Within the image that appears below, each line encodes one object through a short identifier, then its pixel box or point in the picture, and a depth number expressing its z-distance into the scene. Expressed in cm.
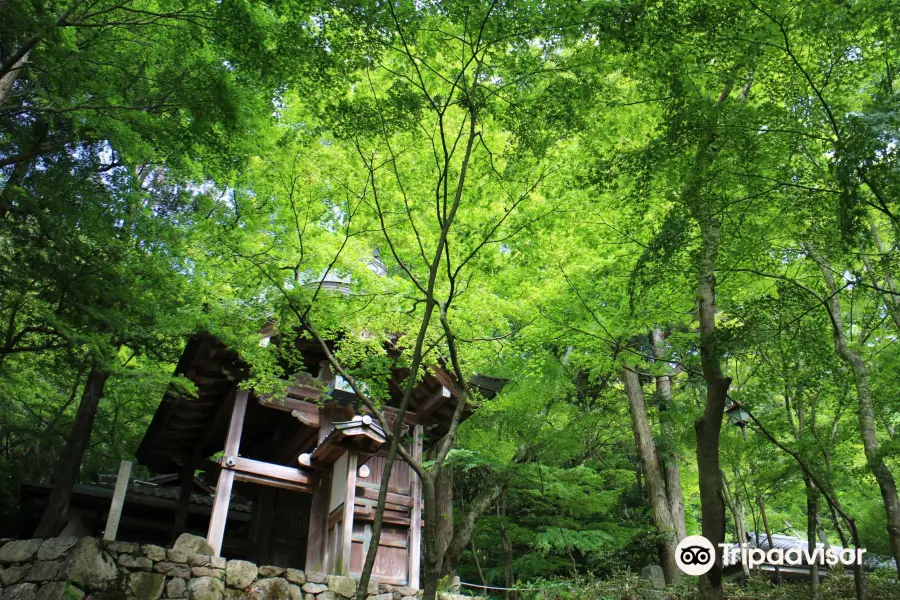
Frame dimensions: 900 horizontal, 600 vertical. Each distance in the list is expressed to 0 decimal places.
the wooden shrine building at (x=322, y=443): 855
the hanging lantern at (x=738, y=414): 762
